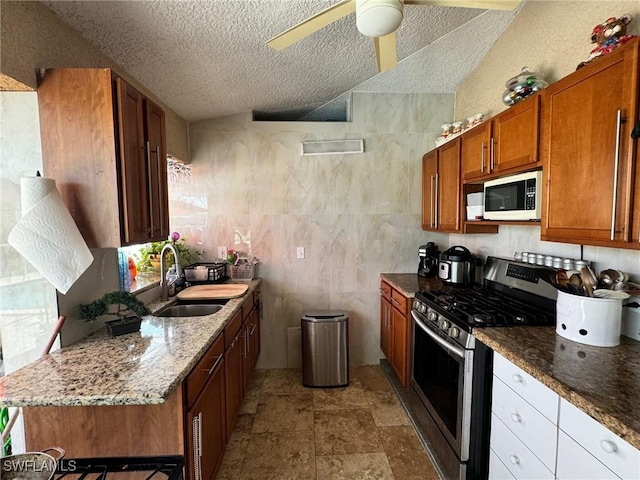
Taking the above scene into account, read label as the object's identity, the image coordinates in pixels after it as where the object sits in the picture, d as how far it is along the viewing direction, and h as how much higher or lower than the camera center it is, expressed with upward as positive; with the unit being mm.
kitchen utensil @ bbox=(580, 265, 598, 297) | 1337 -272
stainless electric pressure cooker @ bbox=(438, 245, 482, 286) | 2496 -385
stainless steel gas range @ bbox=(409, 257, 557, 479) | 1531 -743
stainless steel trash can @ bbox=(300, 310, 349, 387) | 2783 -1174
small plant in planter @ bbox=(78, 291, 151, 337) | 1467 -435
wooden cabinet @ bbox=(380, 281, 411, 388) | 2412 -941
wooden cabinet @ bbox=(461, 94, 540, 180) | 1615 +472
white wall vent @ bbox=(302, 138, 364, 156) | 3043 +758
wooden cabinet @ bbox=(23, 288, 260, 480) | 1185 -794
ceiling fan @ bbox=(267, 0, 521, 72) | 1208 +897
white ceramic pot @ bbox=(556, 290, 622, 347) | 1258 -426
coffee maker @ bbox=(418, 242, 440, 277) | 2900 -374
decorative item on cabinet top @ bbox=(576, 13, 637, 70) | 1283 +796
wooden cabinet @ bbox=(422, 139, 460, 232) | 2410 +288
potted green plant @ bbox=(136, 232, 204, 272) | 2703 -279
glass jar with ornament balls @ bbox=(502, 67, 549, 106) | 1732 +772
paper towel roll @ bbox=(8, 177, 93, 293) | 1177 -35
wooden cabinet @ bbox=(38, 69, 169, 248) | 1308 +349
